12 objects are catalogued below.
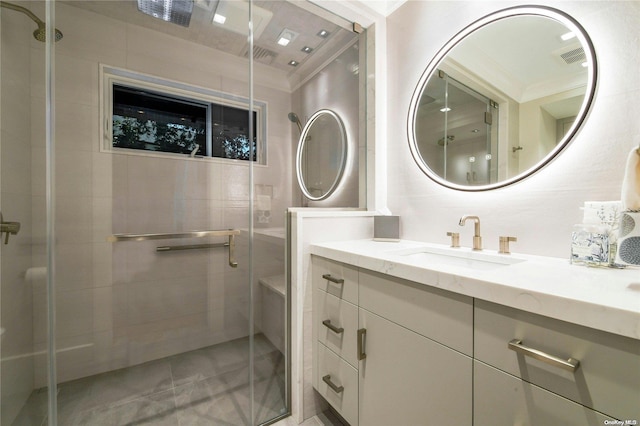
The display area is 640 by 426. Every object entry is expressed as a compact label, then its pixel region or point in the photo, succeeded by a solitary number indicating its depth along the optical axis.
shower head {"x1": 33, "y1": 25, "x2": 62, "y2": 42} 1.17
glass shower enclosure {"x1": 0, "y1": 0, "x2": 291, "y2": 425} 1.16
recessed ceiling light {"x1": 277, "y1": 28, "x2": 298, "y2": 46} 1.56
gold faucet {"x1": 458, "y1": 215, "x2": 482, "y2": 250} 1.18
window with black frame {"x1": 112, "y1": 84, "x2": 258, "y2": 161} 1.38
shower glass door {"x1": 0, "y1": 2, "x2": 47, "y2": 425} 1.04
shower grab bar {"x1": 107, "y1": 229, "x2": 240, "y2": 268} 1.46
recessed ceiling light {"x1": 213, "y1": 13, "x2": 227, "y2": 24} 1.48
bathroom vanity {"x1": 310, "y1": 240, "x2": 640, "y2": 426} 0.51
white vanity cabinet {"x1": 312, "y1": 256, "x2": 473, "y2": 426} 0.74
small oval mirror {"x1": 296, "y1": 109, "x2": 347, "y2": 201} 1.60
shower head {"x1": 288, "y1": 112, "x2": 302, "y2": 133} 1.57
